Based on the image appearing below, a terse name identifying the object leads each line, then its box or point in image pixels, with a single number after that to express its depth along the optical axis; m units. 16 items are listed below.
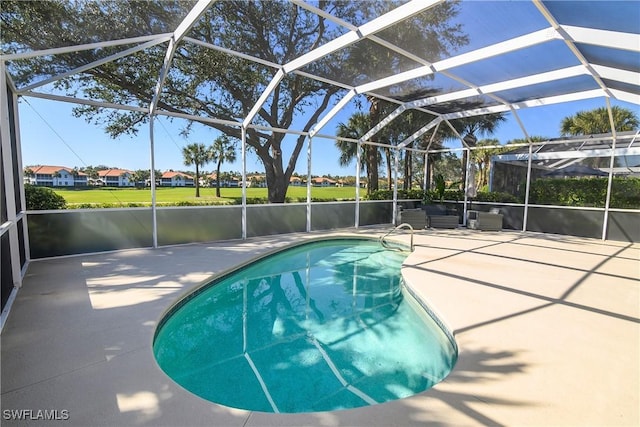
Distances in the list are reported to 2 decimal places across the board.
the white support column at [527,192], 11.36
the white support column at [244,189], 8.77
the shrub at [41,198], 6.33
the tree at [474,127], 12.56
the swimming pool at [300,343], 2.91
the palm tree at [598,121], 16.11
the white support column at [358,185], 11.24
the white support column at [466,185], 12.44
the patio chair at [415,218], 11.56
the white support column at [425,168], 13.72
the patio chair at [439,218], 11.94
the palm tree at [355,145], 14.05
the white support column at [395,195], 12.26
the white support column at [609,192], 9.71
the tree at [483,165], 22.20
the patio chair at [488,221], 11.44
